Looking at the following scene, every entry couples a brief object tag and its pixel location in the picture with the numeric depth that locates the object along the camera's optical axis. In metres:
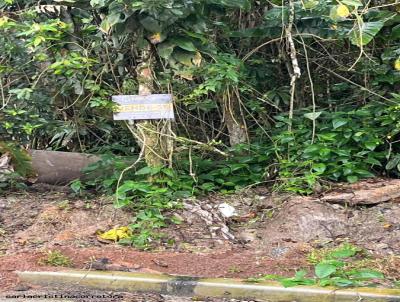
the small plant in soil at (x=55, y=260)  4.00
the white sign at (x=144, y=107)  5.00
